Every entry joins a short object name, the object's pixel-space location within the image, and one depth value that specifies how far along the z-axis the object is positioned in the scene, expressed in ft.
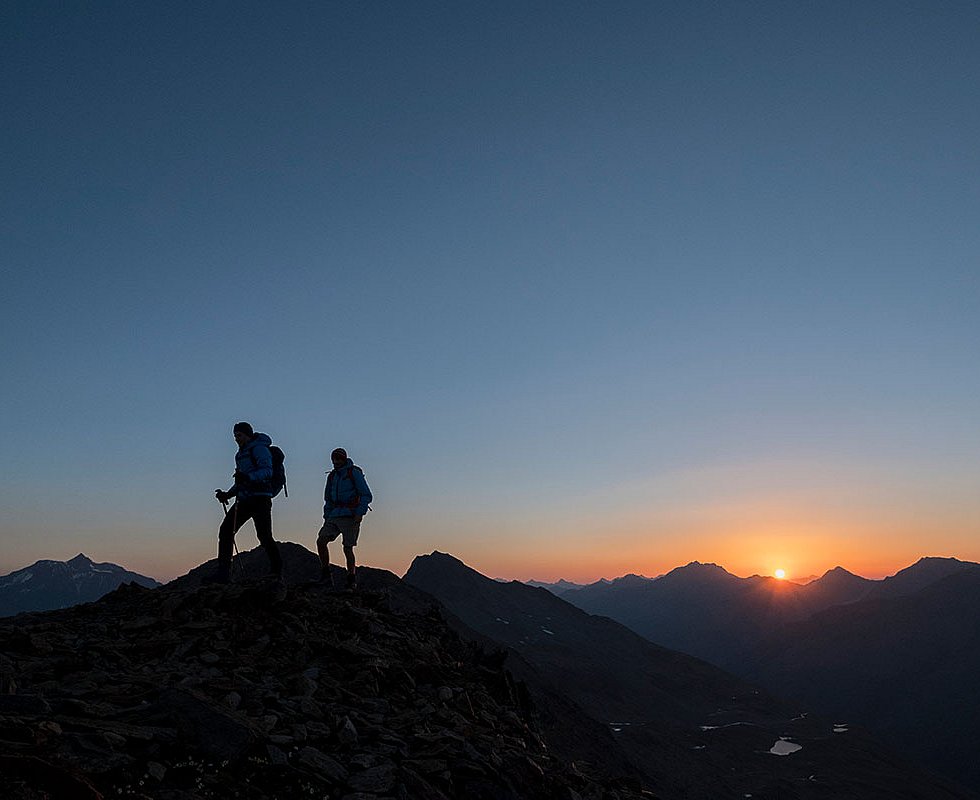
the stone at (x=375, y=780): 25.23
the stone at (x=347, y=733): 28.43
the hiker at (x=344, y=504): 55.26
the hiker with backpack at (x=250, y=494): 47.91
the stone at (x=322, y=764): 25.12
